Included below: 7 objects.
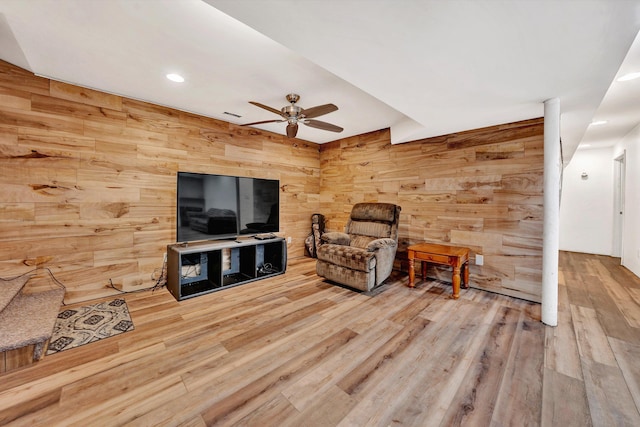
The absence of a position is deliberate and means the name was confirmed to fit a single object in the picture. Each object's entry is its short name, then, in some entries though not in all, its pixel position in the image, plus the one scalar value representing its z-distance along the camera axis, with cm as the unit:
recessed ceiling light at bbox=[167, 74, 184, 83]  240
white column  223
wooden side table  284
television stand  290
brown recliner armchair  303
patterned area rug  198
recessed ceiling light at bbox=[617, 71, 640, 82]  229
